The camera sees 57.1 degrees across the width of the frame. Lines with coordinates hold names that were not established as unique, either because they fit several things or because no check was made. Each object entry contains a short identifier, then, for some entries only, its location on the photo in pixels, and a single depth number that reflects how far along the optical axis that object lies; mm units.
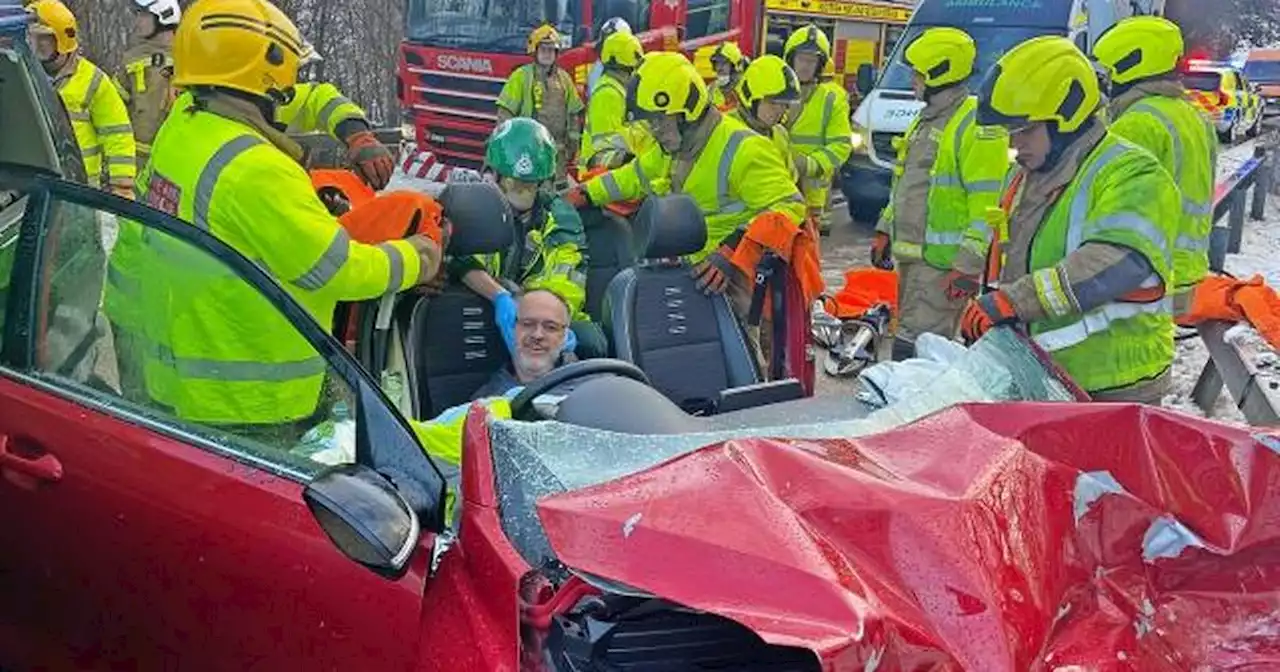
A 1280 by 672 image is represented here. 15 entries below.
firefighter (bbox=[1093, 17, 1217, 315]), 4762
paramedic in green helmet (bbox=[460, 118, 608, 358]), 4234
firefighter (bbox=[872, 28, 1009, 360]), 5375
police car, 16453
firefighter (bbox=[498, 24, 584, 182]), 10250
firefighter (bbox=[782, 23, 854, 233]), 8734
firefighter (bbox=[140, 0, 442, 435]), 2256
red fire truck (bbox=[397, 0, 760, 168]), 11000
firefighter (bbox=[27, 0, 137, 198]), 6363
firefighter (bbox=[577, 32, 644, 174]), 8273
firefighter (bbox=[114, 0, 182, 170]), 7469
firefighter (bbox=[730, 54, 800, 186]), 7311
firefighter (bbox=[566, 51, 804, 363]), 5262
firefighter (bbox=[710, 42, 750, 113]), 10250
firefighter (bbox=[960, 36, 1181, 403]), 3316
